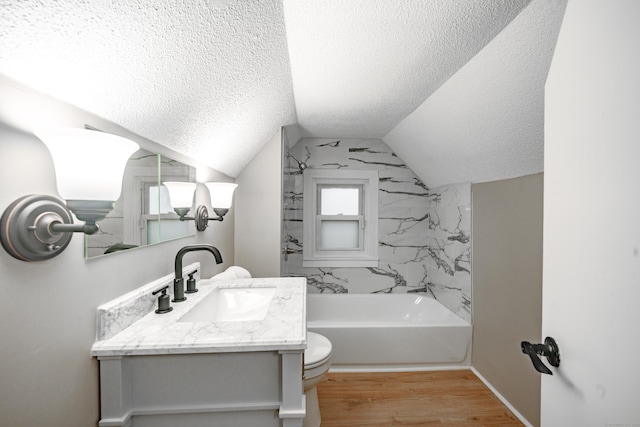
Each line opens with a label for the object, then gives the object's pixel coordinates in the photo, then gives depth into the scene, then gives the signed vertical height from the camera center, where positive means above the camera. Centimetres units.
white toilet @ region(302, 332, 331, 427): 170 -93
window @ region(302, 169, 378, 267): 340 -10
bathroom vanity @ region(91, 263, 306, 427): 96 -55
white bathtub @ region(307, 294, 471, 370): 250 -113
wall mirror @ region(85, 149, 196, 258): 102 -2
